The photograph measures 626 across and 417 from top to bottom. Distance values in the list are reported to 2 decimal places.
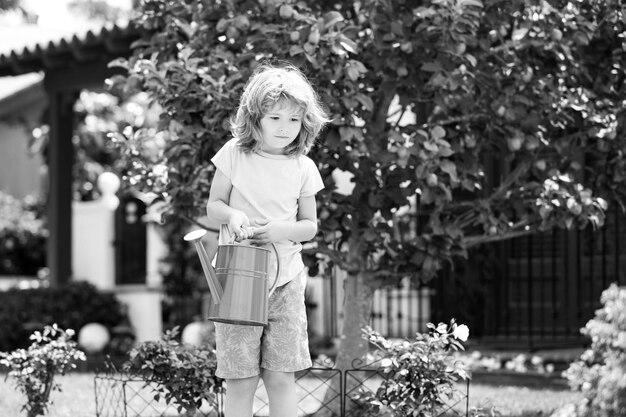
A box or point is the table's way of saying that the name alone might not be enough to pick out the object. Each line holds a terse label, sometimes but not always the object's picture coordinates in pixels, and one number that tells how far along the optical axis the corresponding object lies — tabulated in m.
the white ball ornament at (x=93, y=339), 13.59
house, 11.68
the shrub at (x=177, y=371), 6.43
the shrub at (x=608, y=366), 5.19
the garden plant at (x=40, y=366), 6.96
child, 5.45
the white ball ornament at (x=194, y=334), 13.10
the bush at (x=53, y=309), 13.66
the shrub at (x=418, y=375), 5.90
